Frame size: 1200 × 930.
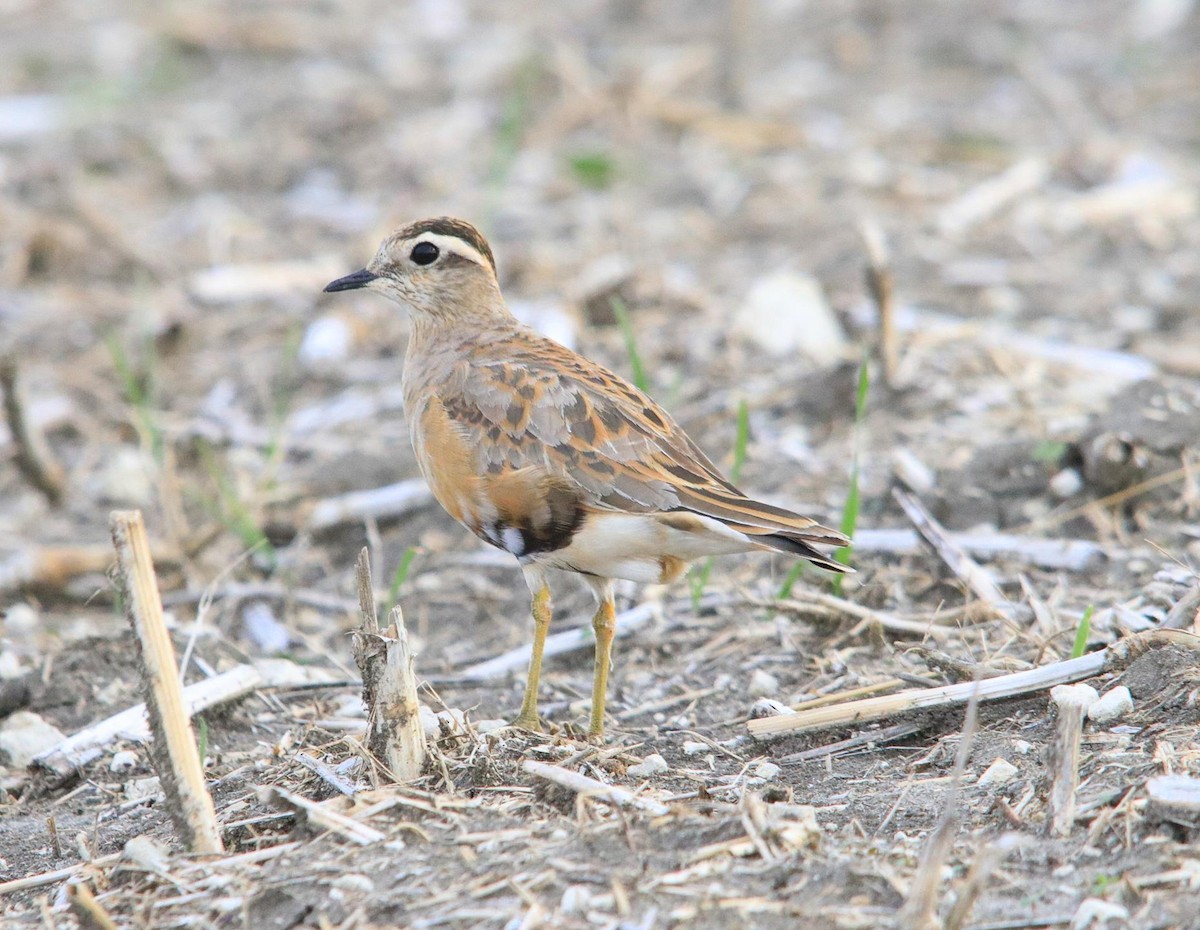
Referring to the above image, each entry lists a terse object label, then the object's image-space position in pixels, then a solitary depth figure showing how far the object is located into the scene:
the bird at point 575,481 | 9.95
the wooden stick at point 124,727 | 10.16
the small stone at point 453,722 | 9.09
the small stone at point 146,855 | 8.06
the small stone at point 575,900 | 7.37
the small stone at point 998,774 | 8.66
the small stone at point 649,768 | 9.27
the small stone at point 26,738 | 10.51
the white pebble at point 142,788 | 9.84
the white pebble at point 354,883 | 7.67
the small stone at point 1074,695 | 8.02
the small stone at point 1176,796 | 7.66
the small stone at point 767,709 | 10.08
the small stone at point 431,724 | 9.20
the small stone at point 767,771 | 9.28
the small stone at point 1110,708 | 9.00
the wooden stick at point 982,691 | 9.35
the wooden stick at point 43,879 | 8.46
